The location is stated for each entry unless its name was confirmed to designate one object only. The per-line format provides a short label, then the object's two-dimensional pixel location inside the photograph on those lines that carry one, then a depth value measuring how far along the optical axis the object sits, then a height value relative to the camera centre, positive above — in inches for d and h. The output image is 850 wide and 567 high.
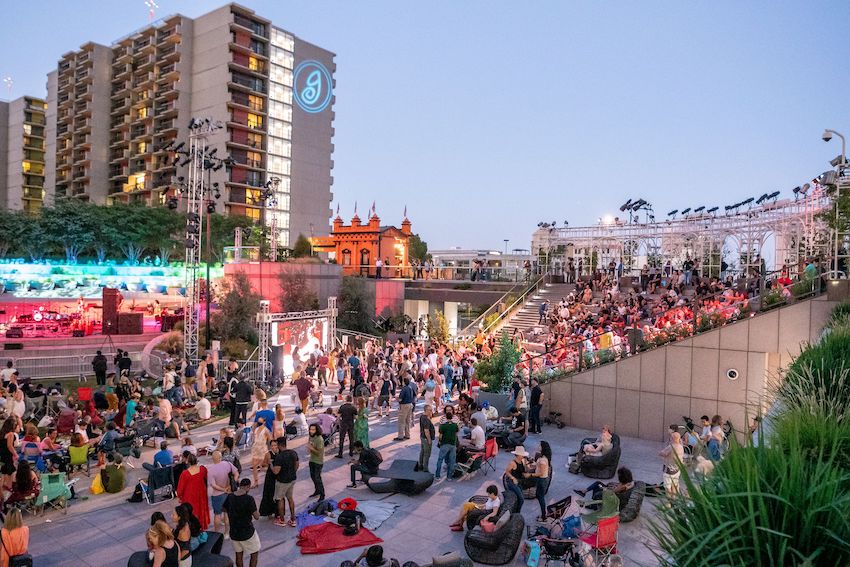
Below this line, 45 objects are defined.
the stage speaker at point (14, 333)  1085.1 -125.2
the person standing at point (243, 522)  285.3 -125.4
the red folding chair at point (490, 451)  477.8 -145.2
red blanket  332.8 -157.7
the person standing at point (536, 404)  596.5 -131.7
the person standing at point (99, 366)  797.9 -134.9
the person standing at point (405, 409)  572.7 -133.4
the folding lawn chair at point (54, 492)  379.9 -150.2
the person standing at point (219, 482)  343.3 -125.9
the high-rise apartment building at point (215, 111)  2506.2 +754.4
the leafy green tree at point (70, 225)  1867.6 +140.1
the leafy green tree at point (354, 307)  1423.5 -81.5
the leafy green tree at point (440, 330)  1170.5 -114.1
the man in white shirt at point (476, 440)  479.8 -136.0
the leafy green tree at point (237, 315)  1085.1 -82.6
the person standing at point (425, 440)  444.8 -127.3
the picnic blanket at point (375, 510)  370.0 -159.6
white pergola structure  972.6 +101.5
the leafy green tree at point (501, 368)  671.1 -106.4
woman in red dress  328.5 -126.2
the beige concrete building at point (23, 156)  3452.3 +682.7
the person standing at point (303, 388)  634.8 -127.5
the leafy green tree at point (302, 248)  1903.1 +86.5
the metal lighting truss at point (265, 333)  816.3 -86.7
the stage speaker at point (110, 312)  1167.6 -87.6
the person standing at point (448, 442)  447.5 -130.4
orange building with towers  1973.4 +113.5
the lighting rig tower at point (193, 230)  888.9 +62.5
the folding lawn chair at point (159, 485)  404.2 -153.2
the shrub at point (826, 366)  274.8 -42.9
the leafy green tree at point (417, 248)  3818.4 +197.3
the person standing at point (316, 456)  397.7 -127.4
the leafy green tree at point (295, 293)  1286.9 -44.8
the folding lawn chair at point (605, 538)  302.0 -136.8
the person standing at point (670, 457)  372.4 -120.3
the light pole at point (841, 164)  627.2 +136.4
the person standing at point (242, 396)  569.6 -123.1
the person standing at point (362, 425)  487.5 -128.6
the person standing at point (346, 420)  498.8 -127.1
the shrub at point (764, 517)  107.3 -45.2
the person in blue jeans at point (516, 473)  353.1 -124.8
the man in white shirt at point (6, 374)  673.0 -126.6
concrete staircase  1061.1 -59.2
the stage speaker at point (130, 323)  1175.0 -110.1
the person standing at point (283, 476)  360.2 -127.9
